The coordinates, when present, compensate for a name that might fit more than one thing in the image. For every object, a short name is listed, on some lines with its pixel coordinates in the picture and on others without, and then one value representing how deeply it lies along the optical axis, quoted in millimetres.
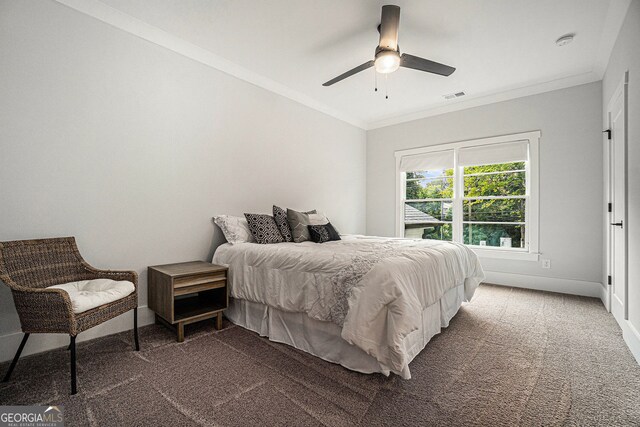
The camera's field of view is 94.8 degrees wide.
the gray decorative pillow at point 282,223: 3436
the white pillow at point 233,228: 3164
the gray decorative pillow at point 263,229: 3199
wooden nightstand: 2453
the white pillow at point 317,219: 3768
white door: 2603
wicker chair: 1753
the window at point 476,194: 4242
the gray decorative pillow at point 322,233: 3439
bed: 1819
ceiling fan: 2455
